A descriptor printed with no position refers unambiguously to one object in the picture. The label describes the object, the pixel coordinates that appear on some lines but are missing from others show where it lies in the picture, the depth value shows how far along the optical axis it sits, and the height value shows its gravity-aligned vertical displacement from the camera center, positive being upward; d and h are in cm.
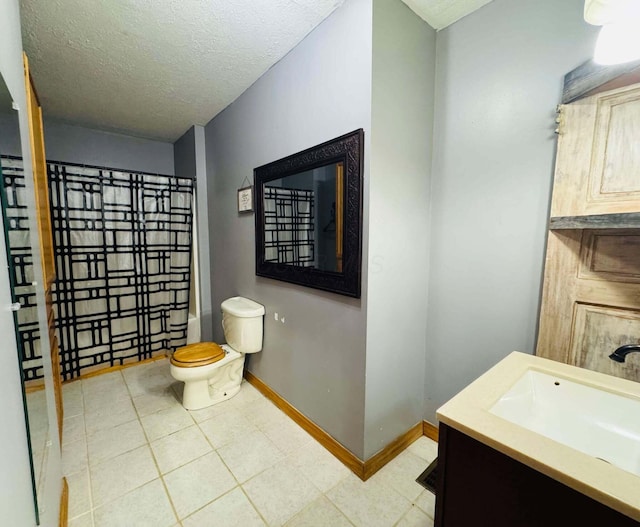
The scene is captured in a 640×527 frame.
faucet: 86 -35
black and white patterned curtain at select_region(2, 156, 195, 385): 247 -31
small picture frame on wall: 228 +27
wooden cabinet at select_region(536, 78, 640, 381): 106 -1
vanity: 61 -56
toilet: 207 -95
